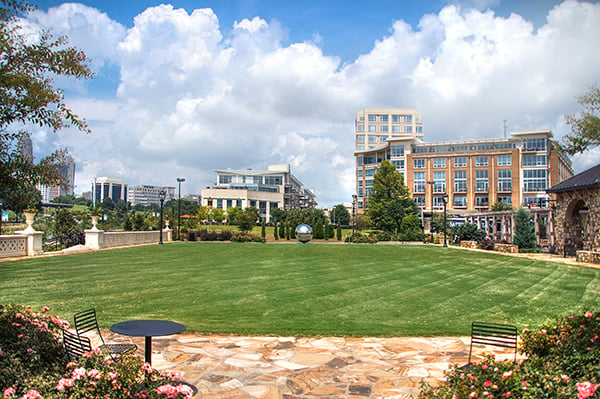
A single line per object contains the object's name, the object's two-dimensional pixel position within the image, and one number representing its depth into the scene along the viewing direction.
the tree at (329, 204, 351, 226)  105.72
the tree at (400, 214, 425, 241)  48.81
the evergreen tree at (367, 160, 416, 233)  60.12
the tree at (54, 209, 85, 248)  33.69
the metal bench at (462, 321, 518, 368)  6.28
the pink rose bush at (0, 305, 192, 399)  4.29
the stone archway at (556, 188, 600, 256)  28.39
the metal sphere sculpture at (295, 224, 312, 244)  43.31
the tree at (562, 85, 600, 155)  5.82
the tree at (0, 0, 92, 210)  5.03
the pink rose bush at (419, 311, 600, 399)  4.22
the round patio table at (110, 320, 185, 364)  5.76
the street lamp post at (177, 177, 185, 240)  47.69
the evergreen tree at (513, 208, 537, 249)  33.34
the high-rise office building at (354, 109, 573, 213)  78.85
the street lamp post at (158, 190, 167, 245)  43.96
